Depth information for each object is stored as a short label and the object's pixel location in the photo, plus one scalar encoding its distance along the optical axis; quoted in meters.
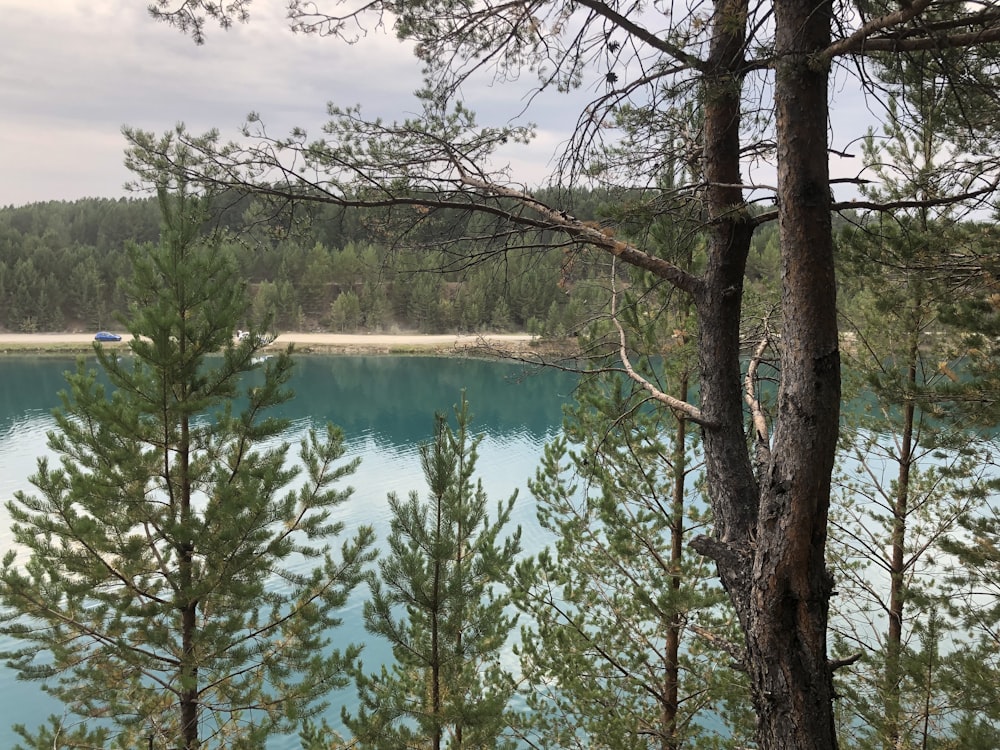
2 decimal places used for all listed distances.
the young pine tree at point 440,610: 4.04
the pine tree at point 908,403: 3.32
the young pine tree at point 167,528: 4.25
